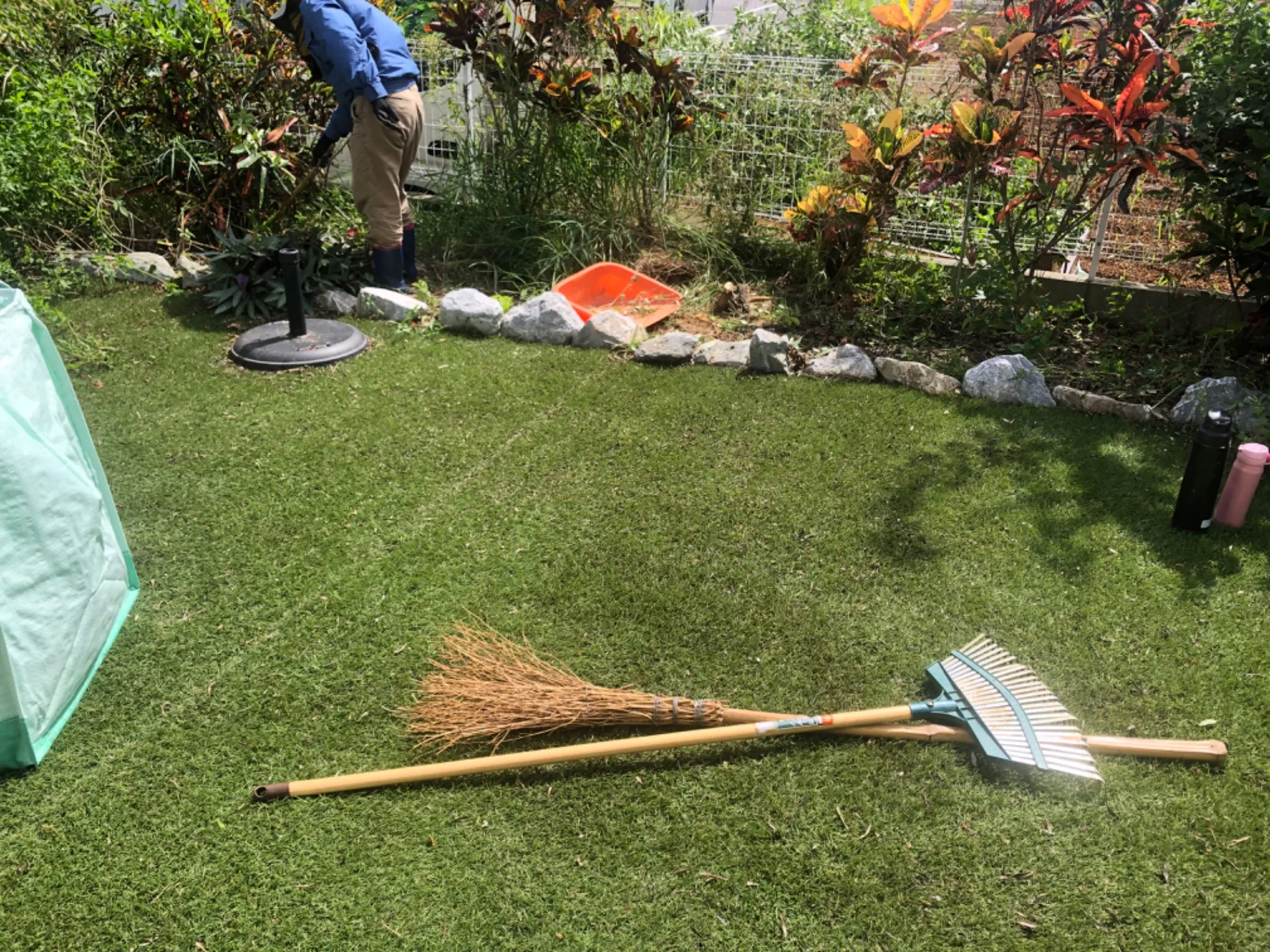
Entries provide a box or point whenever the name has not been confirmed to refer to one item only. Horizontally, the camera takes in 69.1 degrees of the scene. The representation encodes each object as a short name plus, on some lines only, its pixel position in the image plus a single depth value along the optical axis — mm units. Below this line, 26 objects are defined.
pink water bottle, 3176
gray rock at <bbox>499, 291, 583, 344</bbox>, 4961
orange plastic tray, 5324
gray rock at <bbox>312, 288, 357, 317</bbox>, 5316
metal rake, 2318
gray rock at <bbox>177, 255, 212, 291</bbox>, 5562
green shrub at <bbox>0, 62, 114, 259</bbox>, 4930
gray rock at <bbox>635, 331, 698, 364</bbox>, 4707
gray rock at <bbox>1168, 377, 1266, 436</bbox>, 3949
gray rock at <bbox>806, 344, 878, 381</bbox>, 4531
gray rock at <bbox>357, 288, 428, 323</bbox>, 5199
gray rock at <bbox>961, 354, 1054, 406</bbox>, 4254
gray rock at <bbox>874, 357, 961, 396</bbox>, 4391
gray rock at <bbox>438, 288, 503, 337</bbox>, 5043
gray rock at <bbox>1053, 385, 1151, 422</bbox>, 4078
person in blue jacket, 4805
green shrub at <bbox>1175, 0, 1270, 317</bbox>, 4035
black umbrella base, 4594
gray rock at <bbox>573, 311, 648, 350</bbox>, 4879
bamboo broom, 2443
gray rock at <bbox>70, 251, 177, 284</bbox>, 5684
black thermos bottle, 3109
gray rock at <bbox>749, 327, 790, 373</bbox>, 4531
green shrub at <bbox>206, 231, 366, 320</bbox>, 5285
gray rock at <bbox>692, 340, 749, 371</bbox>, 4695
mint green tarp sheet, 2248
